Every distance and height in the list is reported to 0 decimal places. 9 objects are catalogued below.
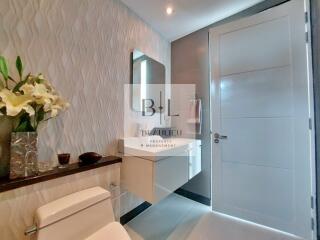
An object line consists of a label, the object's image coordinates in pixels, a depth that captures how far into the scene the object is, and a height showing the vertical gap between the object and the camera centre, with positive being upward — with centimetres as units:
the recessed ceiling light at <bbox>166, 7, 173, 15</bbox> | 195 +125
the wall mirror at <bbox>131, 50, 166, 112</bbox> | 199 +55
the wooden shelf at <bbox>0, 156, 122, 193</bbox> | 89 -29
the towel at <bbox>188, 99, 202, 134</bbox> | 236 +14
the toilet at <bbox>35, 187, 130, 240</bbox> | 92 -53
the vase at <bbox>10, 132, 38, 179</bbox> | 97 -16
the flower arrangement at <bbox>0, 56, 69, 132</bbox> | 91 +14
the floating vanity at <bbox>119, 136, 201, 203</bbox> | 146 -38
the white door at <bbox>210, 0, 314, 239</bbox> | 169 +5
